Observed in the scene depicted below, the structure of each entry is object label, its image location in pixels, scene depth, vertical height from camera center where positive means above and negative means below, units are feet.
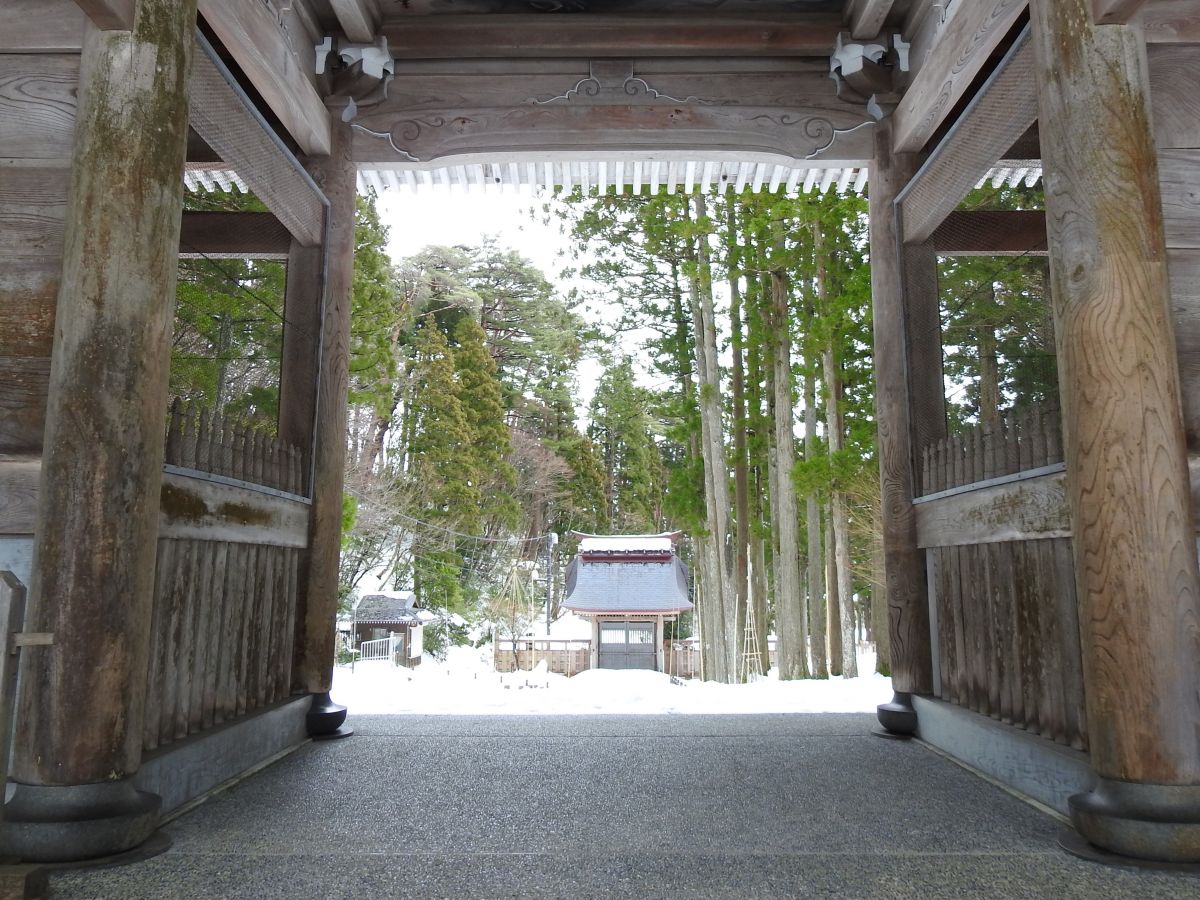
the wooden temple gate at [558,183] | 6.01 +2.39
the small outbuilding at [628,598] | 52.85 -1.05
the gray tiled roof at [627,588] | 52.70 -0.41
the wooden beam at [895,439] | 11.06 +2.05
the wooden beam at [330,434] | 11.12 +2.09
